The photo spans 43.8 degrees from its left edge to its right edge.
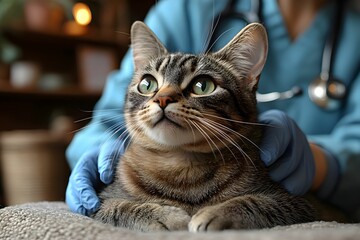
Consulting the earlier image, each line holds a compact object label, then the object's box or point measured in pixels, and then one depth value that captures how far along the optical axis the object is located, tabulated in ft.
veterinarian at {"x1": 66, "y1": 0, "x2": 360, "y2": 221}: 3.46
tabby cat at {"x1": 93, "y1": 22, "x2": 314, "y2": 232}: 2.25
